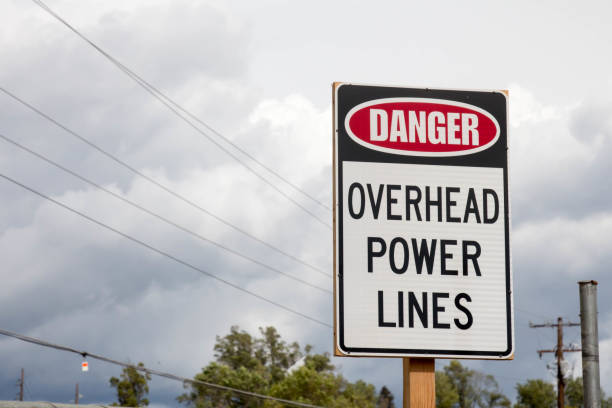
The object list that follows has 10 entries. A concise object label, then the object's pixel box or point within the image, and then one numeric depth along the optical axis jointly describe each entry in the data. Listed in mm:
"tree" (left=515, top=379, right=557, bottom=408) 121000
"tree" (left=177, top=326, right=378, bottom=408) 74938
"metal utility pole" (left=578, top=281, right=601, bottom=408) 6523
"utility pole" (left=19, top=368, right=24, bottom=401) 102956
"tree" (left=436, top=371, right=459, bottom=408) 116438
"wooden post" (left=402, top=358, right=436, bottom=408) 5078
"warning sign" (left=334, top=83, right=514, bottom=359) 5184
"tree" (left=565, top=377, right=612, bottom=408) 118456
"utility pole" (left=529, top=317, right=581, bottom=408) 52728
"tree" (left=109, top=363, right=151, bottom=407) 95875
